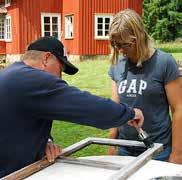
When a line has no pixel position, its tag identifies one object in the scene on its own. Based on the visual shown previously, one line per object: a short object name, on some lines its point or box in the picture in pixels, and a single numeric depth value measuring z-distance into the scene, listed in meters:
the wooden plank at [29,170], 1.29
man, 1.30
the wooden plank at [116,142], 1.63
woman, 1.72
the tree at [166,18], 24.04
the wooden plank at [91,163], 1.44
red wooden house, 13.92
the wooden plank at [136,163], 1.25
